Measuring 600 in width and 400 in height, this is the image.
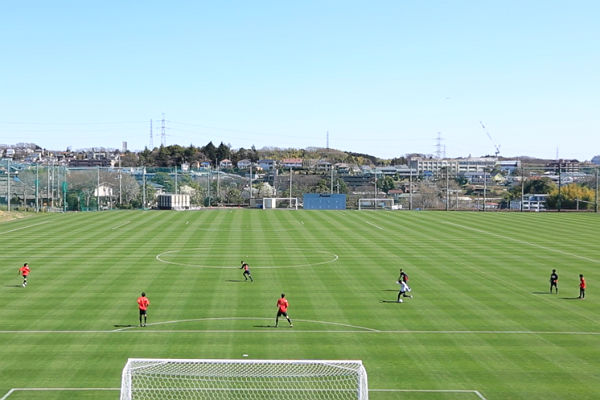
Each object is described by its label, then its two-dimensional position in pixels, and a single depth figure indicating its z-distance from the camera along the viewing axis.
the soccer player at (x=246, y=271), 37.47
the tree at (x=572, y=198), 117.56
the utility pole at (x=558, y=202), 107.83
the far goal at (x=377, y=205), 113.56
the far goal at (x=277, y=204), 108.00
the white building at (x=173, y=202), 103.06
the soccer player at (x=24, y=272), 35.66
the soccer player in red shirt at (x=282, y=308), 26.83
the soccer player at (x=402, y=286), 32.50
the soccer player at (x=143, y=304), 26.80
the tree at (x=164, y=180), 134.12
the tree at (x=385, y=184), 175.88
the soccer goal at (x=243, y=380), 20.03
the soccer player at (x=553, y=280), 35.16
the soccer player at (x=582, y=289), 33.53
